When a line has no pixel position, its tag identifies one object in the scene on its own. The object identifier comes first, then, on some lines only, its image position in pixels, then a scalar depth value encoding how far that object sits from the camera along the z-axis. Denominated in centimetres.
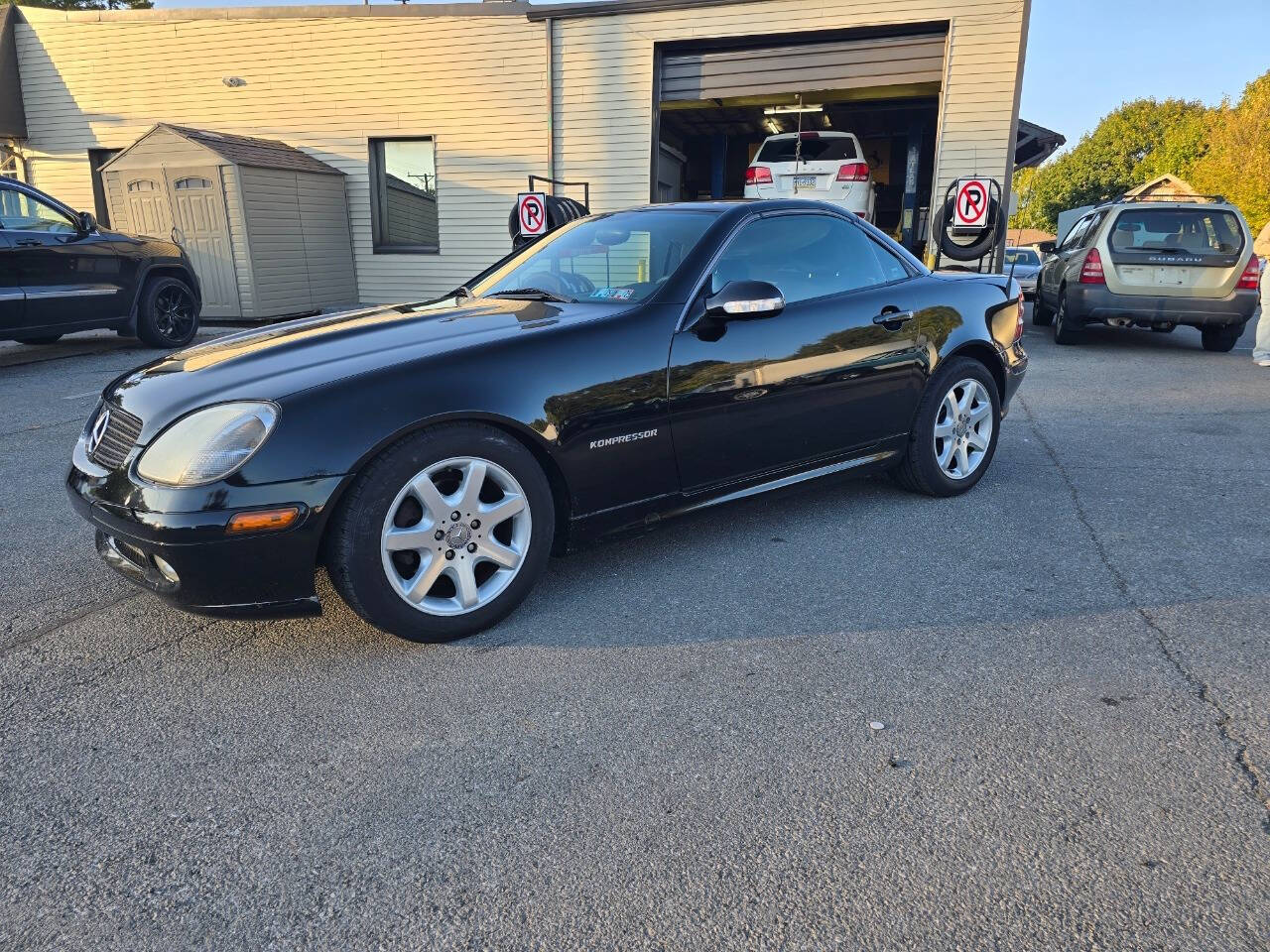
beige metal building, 1180
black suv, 804
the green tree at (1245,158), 3669
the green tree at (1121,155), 6639
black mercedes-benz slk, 256
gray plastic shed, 1216
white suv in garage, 1205
